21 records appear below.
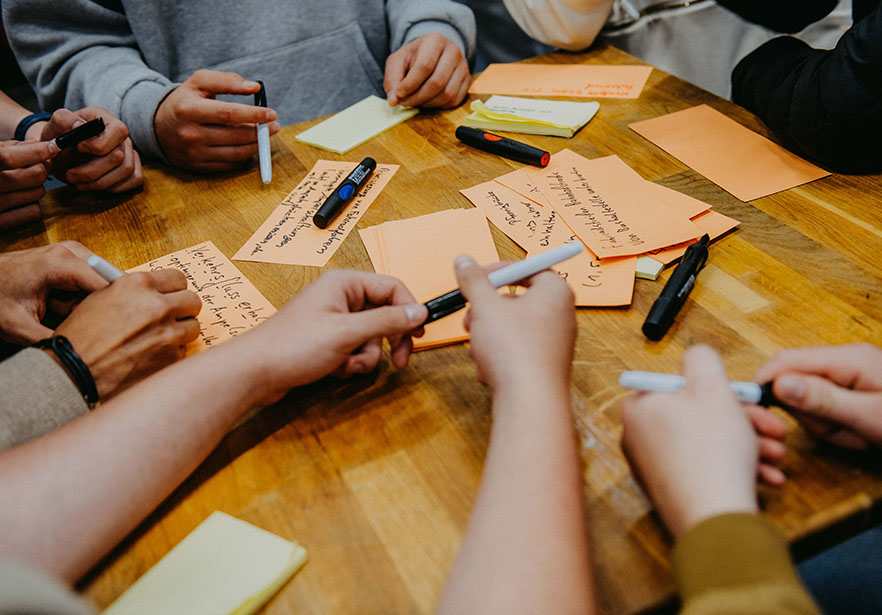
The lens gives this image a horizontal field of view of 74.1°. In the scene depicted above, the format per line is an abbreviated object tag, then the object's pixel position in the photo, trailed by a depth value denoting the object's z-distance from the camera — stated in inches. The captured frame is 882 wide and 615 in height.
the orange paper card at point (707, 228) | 27.3
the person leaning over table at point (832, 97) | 30.0
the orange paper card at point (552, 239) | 25.8
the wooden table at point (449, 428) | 17.2
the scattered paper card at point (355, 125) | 39.9
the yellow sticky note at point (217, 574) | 16.5
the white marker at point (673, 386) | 18.8
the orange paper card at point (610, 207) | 28.0
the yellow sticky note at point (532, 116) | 37.9
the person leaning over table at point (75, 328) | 20.8
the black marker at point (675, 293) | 23.4
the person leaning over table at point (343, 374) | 16.0
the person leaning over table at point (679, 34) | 48.8
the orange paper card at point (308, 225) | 30.5
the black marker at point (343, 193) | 31.8
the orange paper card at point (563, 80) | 42.4
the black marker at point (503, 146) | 34.5
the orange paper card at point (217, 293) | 26.4
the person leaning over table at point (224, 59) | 37.9
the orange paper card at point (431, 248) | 27.2
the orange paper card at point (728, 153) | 31.9
